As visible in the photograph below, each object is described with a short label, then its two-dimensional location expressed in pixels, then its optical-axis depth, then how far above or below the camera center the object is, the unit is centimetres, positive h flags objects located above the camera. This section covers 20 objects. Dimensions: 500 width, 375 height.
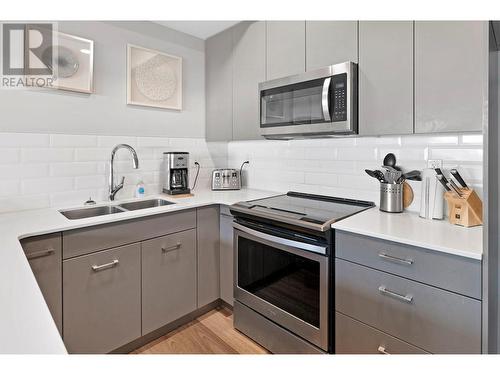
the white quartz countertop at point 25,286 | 54 -28
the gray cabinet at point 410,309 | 108 -54
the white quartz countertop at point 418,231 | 109 -22
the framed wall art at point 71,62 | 185 +81
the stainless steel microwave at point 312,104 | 161 +50
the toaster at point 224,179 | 258 +3
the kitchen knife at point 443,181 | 143 +1
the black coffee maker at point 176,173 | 233 +8
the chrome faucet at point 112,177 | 205 +4
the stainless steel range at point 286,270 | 147 -51
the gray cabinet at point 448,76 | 123 +49
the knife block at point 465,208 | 135 -12
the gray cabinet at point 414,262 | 106 -33
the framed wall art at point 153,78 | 223 +86
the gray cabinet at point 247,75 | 212 +84
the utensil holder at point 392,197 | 164 -8
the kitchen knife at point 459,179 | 141 +2
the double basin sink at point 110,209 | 188 -19
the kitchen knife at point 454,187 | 141 -2
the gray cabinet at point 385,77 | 143 +56
